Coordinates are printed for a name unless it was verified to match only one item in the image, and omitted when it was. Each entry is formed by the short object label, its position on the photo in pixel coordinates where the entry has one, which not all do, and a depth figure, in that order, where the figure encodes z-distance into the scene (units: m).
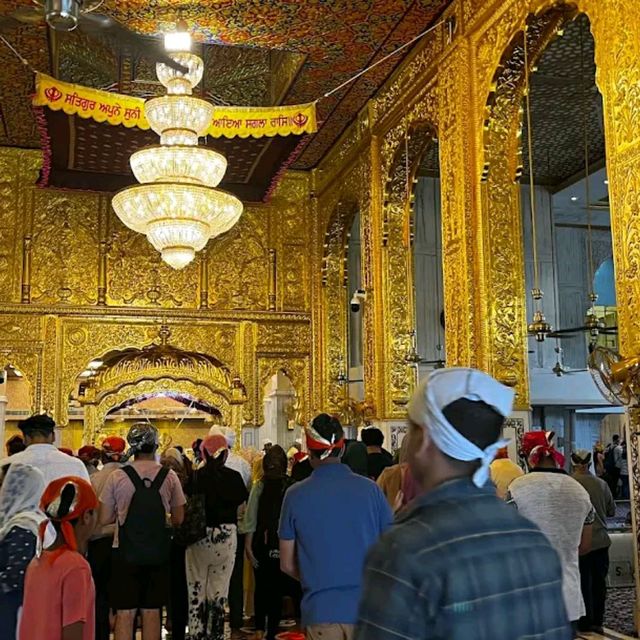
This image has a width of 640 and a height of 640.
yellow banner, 8.72
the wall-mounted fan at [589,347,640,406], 5.07
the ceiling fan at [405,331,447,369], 9.52
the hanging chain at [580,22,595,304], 9.63
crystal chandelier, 8.34
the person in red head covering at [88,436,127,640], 5.10
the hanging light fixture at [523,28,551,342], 6.70
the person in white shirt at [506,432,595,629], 4.21
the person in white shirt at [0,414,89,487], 4.45
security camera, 10.74
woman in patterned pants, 5.59
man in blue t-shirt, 3.11
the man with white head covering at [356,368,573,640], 1.45
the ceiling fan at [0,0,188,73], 4.91
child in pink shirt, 2.72
